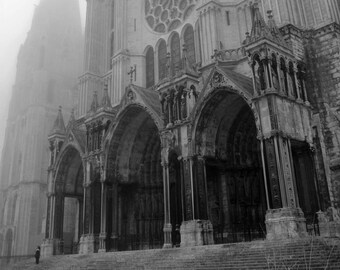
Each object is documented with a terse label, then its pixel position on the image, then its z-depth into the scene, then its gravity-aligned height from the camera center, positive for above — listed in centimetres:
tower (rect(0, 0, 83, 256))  3600 +1468
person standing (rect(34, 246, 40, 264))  2058 +38
